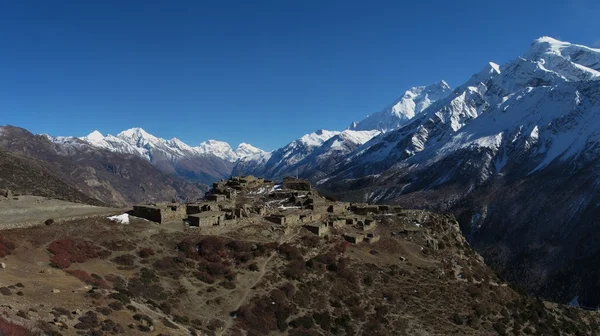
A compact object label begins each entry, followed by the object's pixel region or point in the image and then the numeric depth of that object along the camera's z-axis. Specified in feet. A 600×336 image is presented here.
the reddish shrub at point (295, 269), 183.62
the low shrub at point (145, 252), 166.63
